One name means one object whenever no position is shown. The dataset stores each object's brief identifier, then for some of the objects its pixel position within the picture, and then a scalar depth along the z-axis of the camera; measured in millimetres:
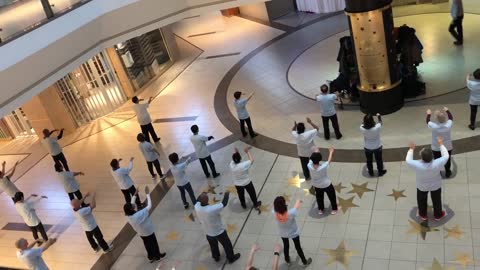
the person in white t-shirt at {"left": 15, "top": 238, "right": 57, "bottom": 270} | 7175
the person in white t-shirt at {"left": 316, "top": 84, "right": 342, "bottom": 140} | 9289
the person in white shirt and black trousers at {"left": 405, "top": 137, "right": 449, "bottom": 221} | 6328
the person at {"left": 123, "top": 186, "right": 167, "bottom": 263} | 7267
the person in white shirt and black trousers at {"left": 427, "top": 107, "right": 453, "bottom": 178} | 7161
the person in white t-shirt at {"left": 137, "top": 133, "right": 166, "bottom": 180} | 9695
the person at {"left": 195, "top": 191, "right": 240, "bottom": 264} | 6801
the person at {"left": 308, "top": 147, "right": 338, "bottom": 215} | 7066
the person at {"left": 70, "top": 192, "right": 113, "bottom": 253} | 7965
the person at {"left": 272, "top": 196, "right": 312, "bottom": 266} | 6262
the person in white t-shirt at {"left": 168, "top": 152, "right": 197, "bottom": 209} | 8352
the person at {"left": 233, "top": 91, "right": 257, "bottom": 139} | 10289
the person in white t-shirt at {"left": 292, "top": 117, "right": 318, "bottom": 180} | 8102
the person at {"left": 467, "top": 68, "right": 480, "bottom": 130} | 8289
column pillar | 9344
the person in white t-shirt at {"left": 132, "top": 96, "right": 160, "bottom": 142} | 11328
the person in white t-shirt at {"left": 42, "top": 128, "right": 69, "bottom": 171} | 11008
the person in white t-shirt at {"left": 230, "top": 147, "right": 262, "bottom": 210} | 7770
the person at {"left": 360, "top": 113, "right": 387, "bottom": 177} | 7715
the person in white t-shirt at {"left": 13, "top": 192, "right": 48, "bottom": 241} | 8797
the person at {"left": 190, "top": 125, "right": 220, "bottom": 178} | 9234
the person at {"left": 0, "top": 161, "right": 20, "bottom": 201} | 9609
